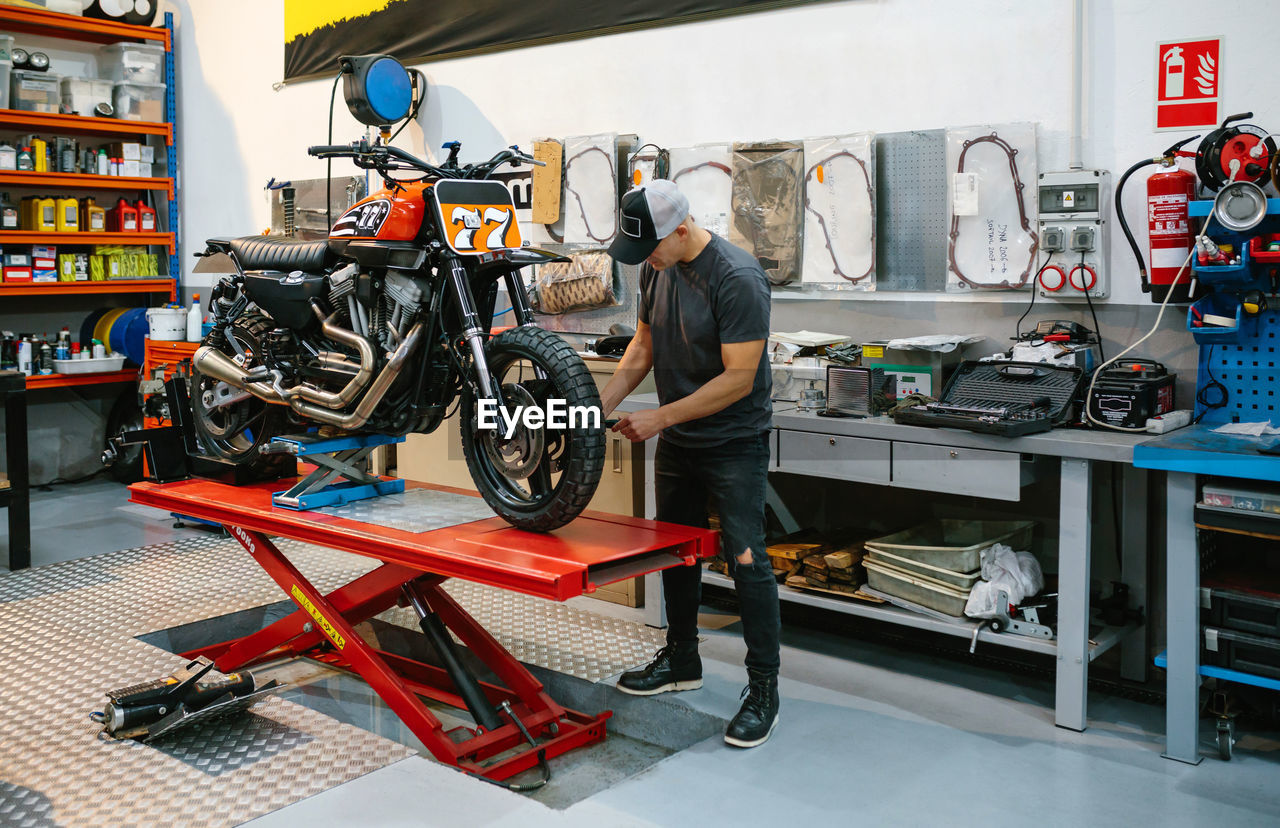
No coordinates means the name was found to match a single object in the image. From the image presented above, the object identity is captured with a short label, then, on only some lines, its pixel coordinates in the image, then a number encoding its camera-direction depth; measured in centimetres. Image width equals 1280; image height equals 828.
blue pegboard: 318
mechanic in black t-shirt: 287
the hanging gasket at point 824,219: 393
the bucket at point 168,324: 575
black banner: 452
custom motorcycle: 270
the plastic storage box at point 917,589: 338
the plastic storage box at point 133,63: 672
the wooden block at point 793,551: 375
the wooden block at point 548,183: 486
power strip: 311
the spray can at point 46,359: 630
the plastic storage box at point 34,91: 619
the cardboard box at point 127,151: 671
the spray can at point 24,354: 621
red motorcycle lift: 248
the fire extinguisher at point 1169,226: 321
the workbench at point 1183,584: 286
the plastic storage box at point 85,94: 639
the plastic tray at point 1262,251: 298
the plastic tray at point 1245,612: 280
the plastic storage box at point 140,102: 670
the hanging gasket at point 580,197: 467
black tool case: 314
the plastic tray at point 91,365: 632
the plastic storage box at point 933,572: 337
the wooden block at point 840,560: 362
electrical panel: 345
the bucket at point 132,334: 636
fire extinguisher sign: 328
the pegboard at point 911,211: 383
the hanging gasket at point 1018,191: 362
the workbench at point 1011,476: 306
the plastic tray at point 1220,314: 315
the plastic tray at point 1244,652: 279
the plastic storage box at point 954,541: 342
